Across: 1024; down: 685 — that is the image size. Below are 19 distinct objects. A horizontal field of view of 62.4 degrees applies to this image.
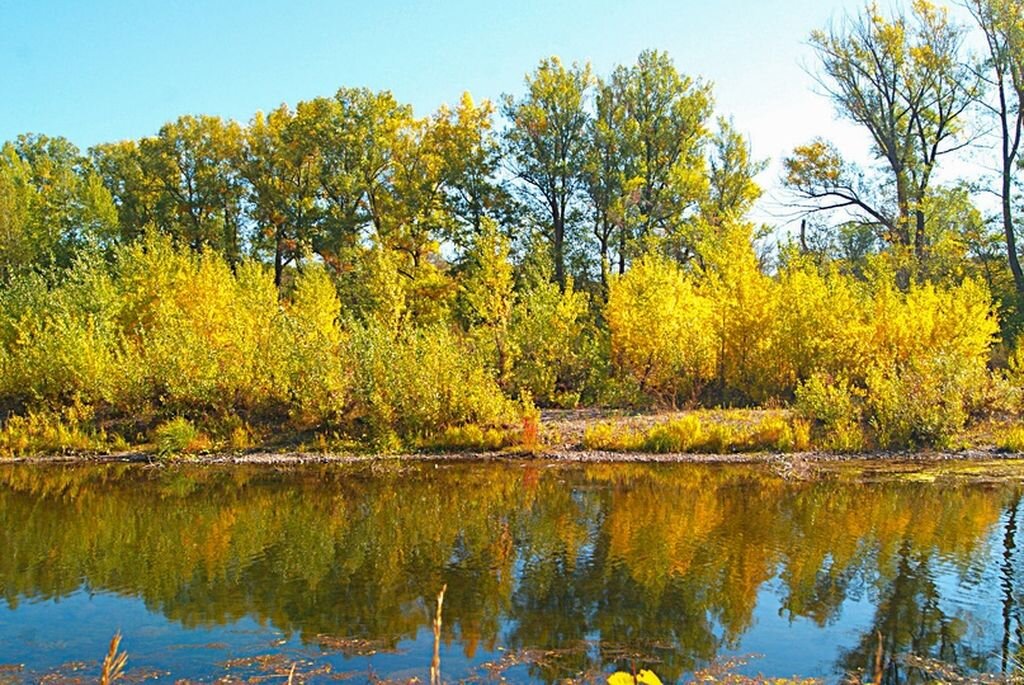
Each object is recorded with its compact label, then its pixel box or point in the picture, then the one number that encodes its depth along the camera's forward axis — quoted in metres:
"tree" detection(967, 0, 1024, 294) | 26.00
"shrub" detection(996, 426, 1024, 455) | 16.72
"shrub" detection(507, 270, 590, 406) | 22.17
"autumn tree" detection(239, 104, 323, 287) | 36.81
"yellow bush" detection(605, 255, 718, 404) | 21.67
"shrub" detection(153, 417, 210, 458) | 18.10
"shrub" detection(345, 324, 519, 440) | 18.42
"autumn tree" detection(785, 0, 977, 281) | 28.16
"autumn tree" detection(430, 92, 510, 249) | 33.06
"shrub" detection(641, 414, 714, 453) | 17.53
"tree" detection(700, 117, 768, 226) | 32.81
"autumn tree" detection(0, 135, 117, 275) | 35.62
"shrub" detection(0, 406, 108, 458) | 18.50
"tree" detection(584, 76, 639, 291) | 31.14
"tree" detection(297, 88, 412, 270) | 35.34
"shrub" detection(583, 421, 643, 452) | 17.69
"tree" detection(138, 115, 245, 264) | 38.62
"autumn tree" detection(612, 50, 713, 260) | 31.44
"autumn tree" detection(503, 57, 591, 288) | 31.42
